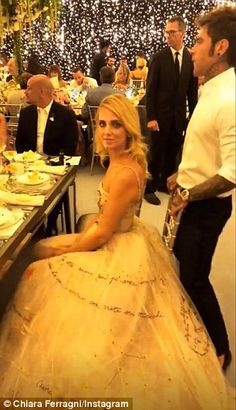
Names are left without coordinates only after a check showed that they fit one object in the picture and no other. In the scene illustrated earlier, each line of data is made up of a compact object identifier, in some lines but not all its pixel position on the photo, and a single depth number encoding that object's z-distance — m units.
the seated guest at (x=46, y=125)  3.53
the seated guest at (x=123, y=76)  7.23
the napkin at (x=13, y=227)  1.77
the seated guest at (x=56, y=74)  7.08
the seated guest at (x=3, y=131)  2.85
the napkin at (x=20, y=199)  2.14
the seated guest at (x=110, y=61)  8.31
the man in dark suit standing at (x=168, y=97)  4.29
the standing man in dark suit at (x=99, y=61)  7.85
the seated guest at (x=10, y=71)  7.00
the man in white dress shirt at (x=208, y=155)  1.75
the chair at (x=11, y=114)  5.28
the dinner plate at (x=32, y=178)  2.43
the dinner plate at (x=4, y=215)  1.84
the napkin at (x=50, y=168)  2.77
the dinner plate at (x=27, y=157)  2.91
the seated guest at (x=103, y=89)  5.25
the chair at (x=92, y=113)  5.30
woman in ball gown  1.55
